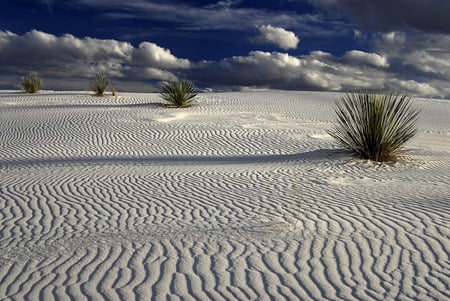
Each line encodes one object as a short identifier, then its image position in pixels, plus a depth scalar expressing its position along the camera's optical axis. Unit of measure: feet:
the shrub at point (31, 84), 102.22
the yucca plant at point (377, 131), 37.96
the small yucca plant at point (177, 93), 77.77
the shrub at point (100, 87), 92.58
